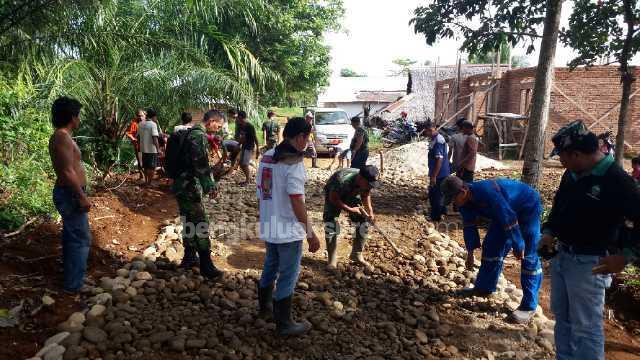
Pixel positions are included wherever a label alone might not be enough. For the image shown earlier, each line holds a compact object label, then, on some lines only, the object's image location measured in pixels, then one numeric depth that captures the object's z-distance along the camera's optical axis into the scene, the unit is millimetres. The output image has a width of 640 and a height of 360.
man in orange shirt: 7824
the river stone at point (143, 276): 3963
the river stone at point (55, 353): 2732
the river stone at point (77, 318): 3117
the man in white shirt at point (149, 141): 7422
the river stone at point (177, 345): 2996
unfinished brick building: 13664
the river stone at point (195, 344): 3051
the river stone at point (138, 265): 4195
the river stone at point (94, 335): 2971
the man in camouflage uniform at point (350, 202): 4148
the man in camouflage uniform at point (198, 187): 3930
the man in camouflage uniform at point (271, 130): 10535
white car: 14453
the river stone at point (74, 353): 2771
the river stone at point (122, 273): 4035
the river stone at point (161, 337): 3053
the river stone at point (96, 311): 3236
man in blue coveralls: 3504
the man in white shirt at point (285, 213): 3031
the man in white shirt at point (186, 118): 5840
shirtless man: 3254
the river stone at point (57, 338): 2889
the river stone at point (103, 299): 3439
